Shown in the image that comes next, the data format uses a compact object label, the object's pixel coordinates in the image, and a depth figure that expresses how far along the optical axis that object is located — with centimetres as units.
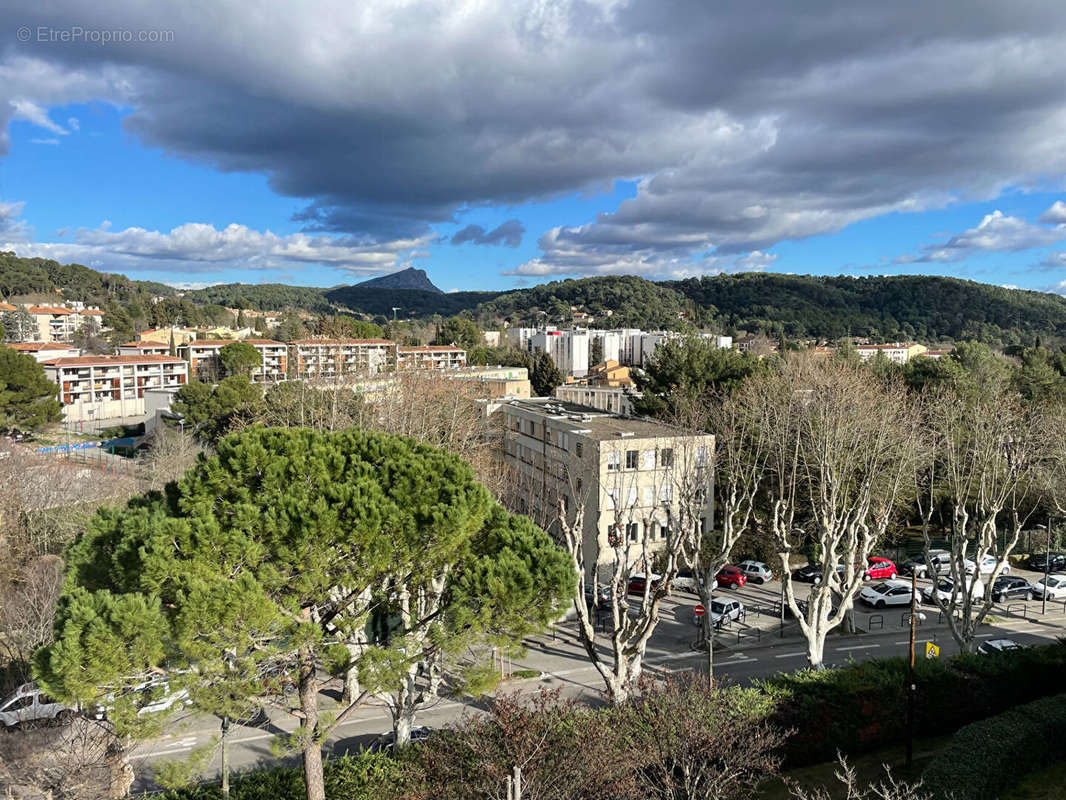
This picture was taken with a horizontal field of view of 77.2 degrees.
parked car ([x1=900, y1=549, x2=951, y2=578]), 3272
